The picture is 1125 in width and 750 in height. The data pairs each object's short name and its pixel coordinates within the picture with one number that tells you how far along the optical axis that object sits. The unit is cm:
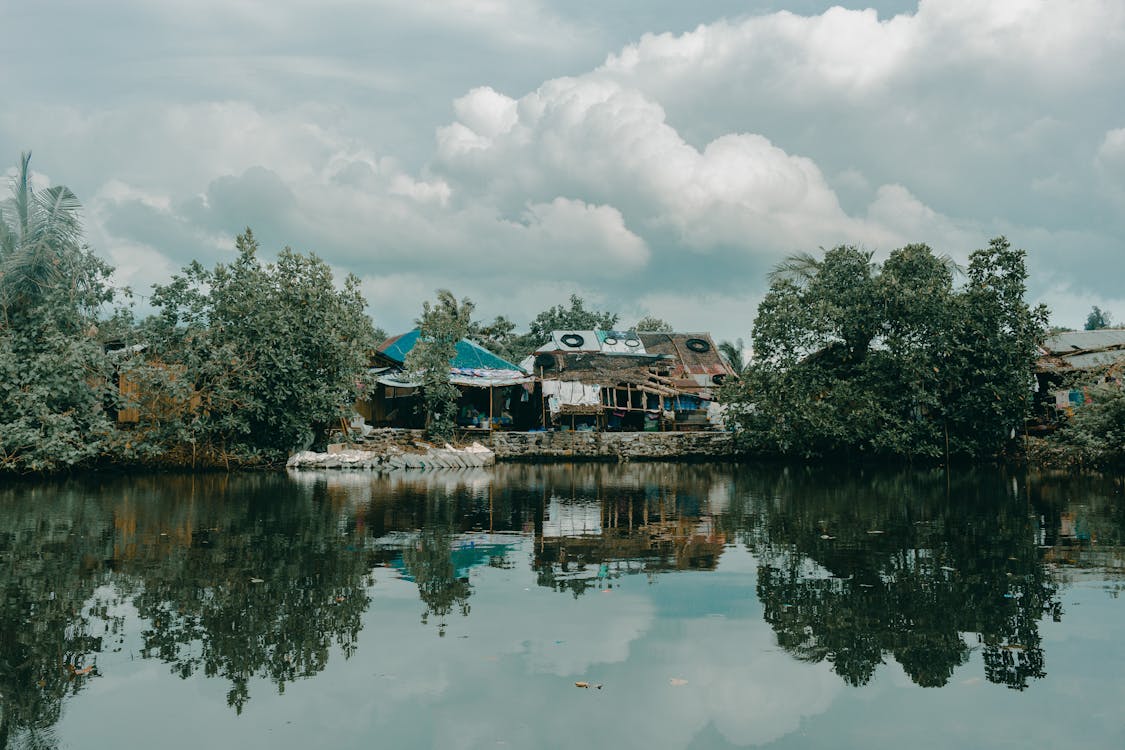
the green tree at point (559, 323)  4631
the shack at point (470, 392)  3034
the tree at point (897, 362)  2600
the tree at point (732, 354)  4225
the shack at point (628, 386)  3097
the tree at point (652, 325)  5209
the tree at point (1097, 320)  5386
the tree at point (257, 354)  2309
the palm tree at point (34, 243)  2112
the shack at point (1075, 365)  2514
